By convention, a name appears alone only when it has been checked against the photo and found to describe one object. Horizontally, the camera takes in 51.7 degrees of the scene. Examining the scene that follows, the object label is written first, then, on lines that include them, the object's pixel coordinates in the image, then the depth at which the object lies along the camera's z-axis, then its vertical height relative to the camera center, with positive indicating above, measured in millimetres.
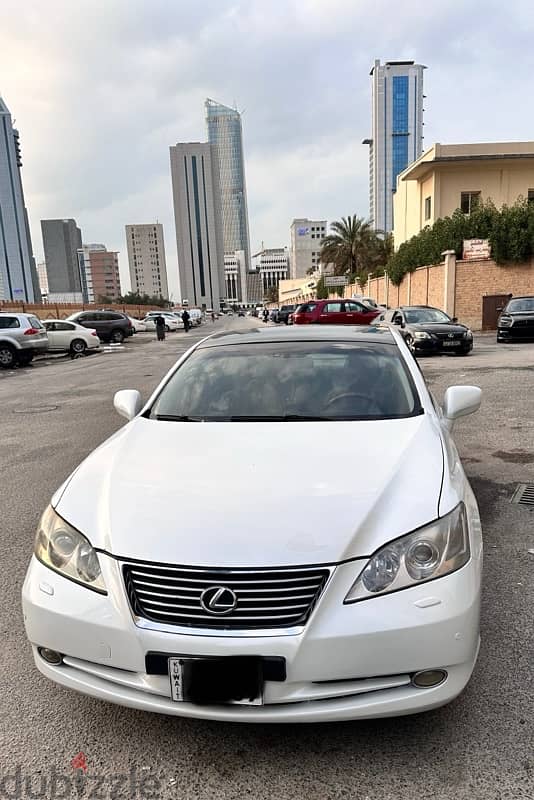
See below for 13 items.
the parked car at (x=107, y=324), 29812 -1593
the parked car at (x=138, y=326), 43919 -2609
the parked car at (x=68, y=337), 23312 -1714
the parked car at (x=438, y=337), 15547 -1595
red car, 25203 -1319
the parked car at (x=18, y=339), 18359 -1360
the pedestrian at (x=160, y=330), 31714 -2151
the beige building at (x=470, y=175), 32344 +6136
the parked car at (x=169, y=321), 44812 -2471
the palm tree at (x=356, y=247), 50656 +3339
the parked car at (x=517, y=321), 18500 -1485
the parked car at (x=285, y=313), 44909 -2173
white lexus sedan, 1870 -1045
